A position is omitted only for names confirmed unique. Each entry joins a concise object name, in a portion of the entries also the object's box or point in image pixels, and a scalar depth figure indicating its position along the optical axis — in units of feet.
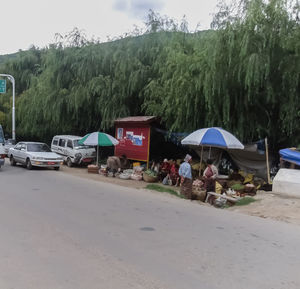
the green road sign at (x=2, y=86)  87.93
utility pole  86.17
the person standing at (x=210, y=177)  37.27
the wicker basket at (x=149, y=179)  48.91
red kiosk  54.85
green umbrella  54.08
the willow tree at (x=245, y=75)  38.27
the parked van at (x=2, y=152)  52.11
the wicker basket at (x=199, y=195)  36.09
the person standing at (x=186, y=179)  35.84
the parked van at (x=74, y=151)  63.82
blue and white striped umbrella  37.93
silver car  54.90
